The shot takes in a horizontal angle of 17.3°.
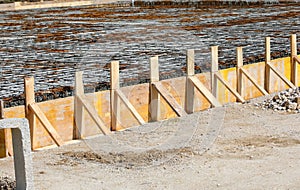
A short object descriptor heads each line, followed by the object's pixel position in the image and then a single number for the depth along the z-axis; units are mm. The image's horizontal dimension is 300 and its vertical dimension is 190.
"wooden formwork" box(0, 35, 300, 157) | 13858
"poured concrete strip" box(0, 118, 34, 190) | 9066
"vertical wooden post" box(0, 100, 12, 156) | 13047
